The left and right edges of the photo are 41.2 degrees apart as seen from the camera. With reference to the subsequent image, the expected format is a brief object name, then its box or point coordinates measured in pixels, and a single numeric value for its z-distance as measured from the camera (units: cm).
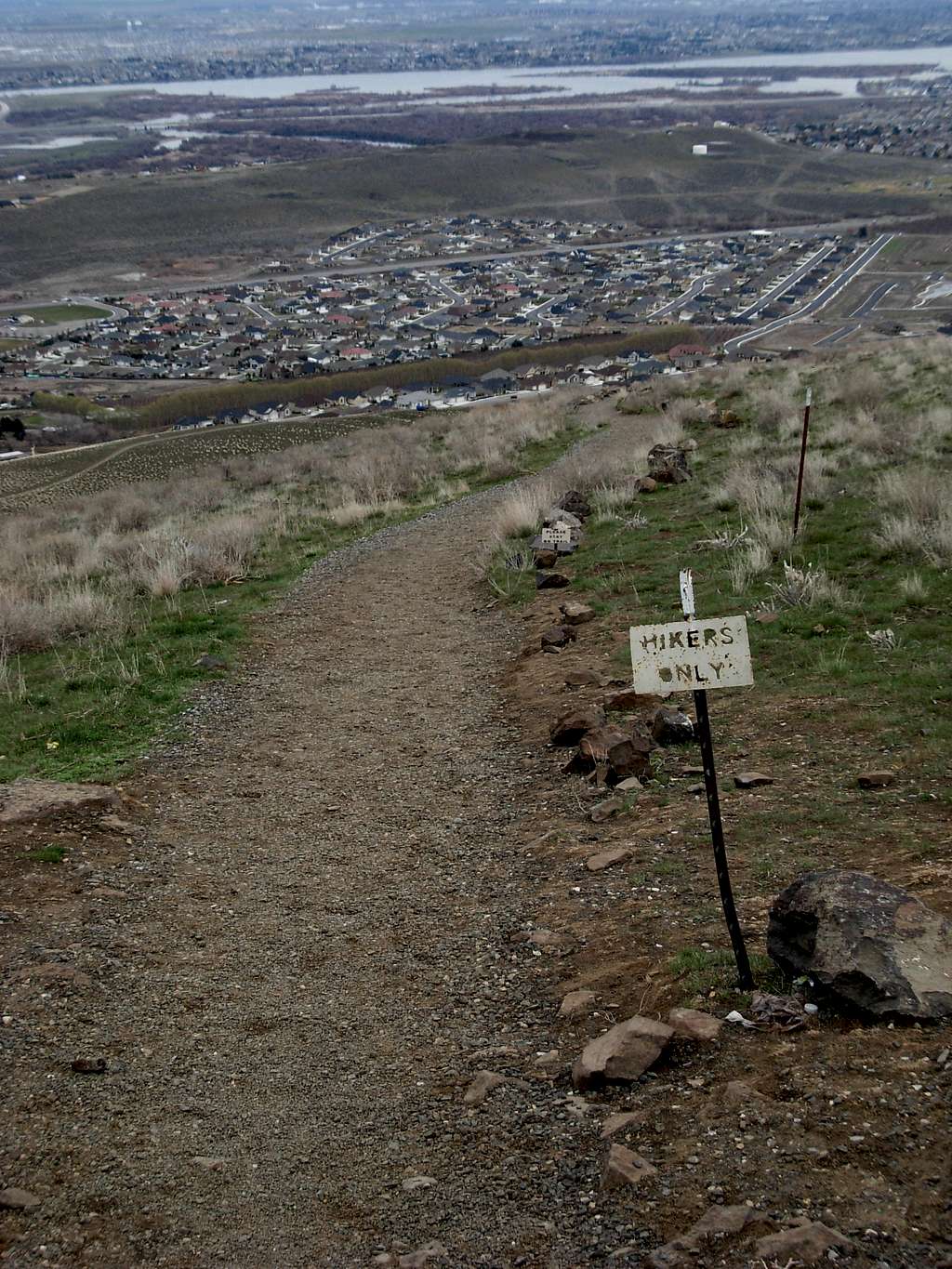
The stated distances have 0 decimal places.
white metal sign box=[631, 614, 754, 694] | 480
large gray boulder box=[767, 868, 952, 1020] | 457
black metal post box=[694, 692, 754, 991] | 497
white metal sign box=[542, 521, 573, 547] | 1344
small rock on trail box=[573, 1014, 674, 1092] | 474
